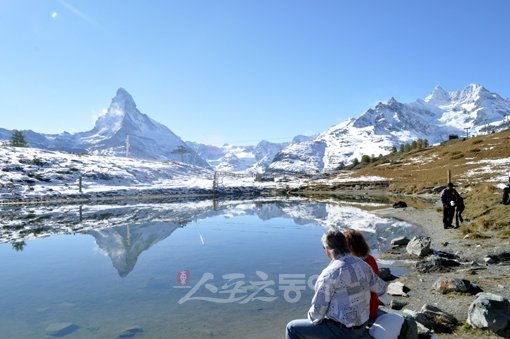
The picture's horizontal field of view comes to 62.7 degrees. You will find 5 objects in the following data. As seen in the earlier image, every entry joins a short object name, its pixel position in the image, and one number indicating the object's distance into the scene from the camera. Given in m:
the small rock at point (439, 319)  9.60
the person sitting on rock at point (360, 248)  7.37
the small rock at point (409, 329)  7.56
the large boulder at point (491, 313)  8.89
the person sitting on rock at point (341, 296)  6.47
